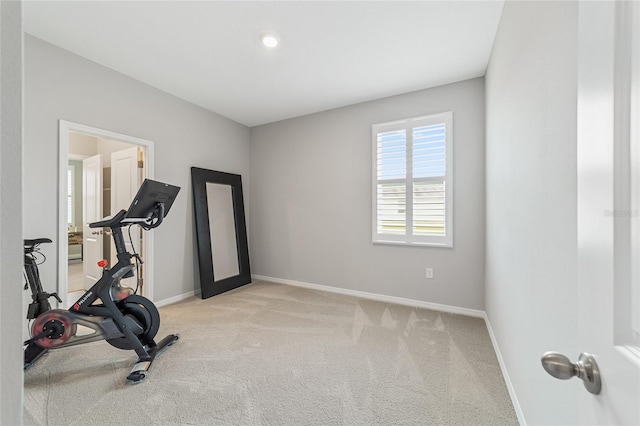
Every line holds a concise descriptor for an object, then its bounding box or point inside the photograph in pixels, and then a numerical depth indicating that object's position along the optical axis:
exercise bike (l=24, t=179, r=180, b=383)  1.91
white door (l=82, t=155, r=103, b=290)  3.99
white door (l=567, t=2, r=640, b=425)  0.38
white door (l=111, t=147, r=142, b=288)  3.36
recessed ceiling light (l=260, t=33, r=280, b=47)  2.30
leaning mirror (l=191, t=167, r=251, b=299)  3.74
